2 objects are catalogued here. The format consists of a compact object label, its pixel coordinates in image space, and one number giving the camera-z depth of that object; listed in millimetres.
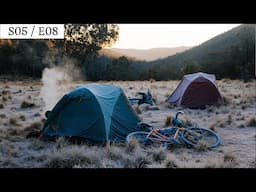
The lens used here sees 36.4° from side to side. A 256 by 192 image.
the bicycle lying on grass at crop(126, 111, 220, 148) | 5719
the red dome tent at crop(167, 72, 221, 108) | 9891
